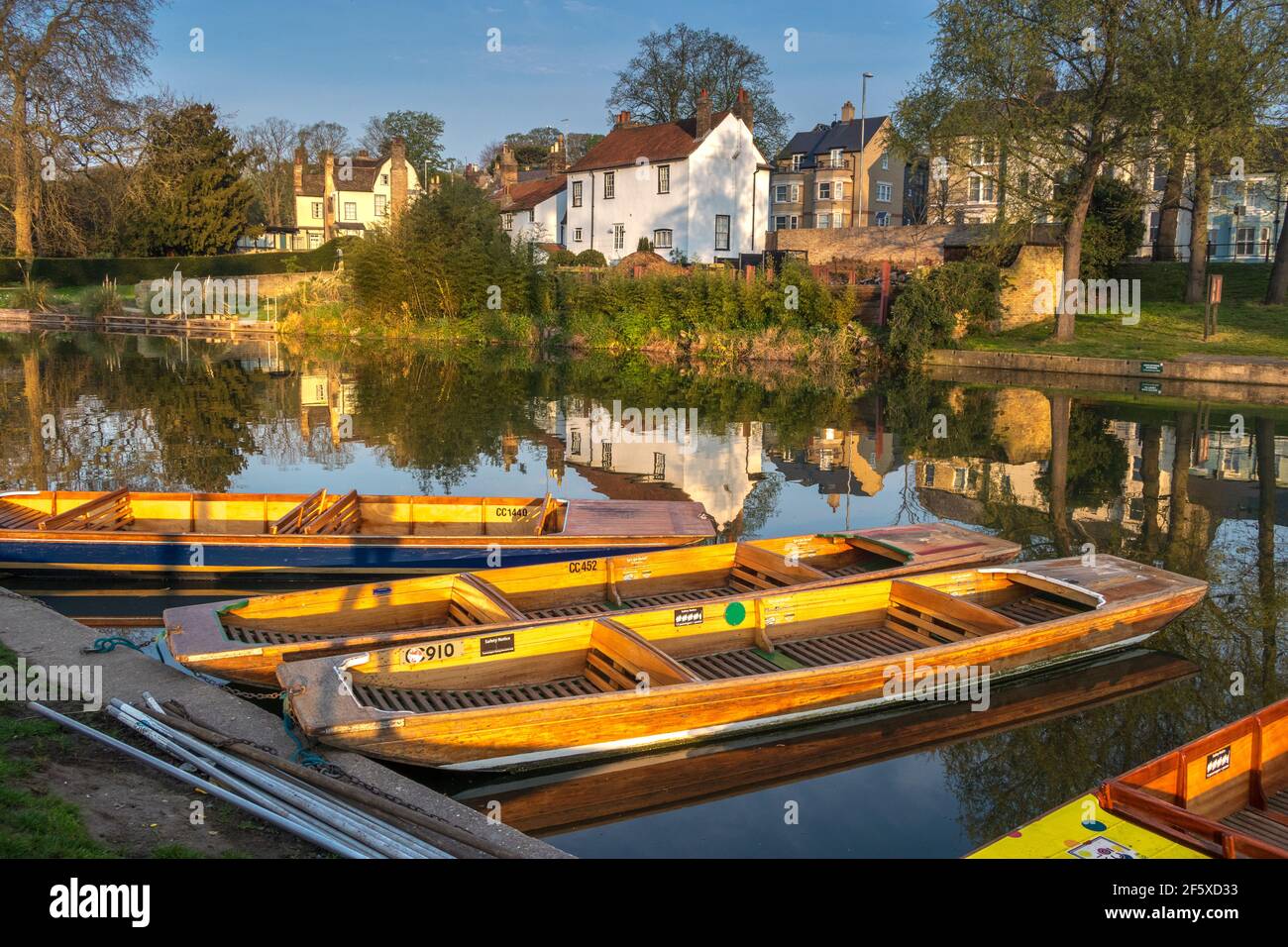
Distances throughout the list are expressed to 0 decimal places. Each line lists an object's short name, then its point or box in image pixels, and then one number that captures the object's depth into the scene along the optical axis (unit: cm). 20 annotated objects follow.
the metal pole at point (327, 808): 486
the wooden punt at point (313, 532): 1098
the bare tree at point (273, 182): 8669
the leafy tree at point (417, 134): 8831
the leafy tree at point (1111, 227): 3644
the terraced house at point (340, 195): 7400
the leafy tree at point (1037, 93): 3052
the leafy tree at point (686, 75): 6738
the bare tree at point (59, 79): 4141
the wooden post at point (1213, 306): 3095
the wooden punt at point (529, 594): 761
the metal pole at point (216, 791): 481
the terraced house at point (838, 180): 6184
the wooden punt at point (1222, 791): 497
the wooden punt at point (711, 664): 654
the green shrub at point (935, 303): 3538
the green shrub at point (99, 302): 4722
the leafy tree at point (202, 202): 5319
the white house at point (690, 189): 4872
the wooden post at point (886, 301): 3668
